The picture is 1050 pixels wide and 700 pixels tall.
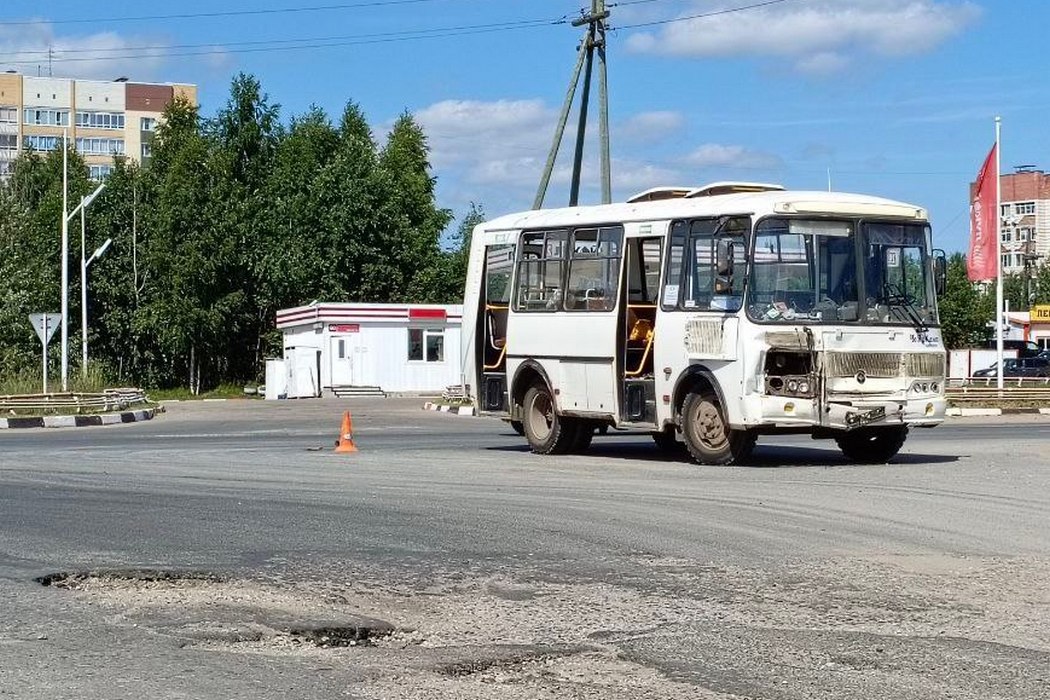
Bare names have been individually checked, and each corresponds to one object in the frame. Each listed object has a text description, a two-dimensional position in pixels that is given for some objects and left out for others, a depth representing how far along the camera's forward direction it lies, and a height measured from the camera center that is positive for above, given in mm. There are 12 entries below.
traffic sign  40625 +1846
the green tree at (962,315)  92250 +3919
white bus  17312 +728
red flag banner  40969 +3878
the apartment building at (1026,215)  146125 +15723
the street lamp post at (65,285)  45594 +3313
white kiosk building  54656 +1445
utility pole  39906 +7891
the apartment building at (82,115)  136250 +25322
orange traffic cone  21188 -732
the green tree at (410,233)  73062 +7652
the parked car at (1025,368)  66106 +459
